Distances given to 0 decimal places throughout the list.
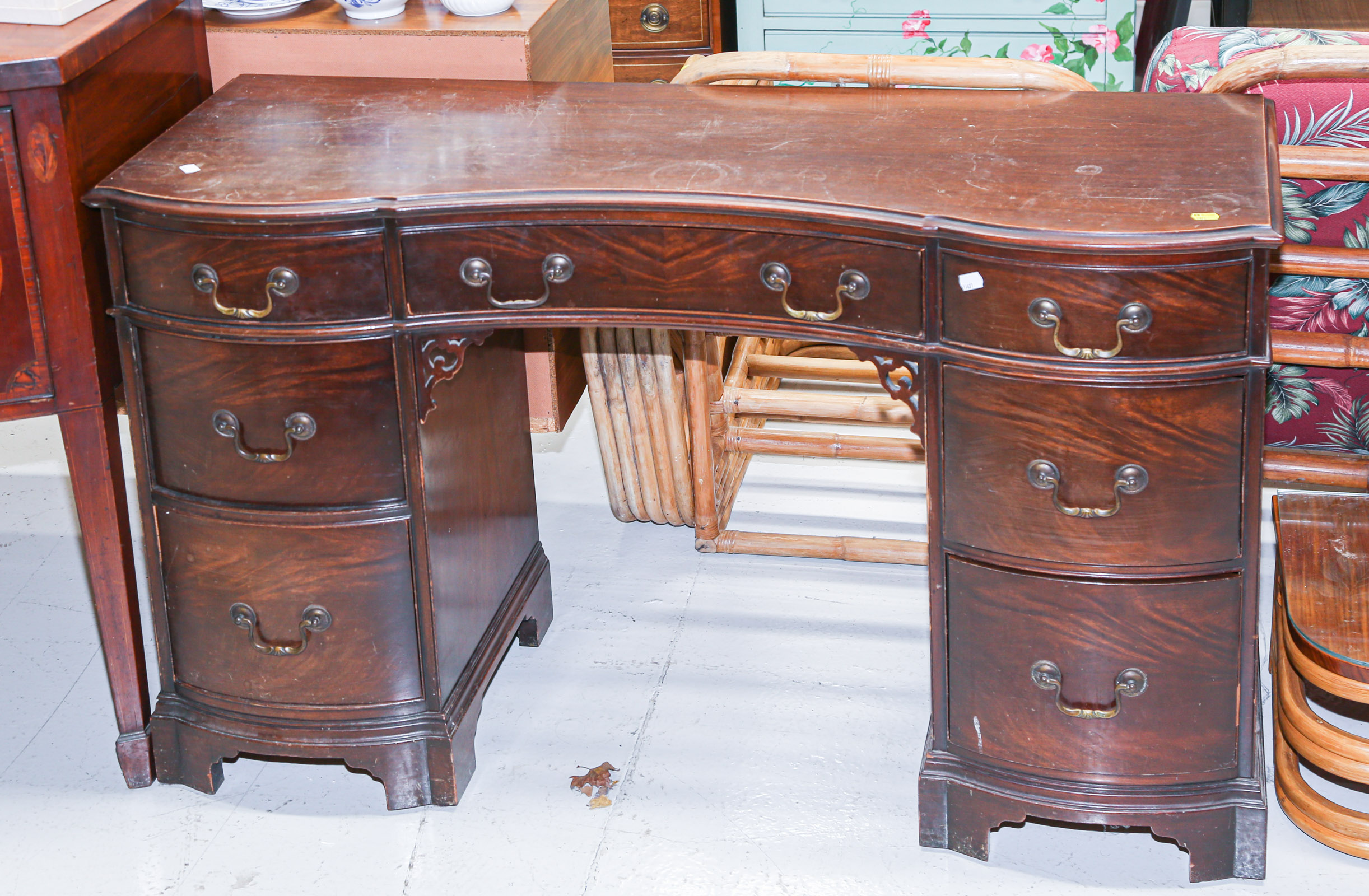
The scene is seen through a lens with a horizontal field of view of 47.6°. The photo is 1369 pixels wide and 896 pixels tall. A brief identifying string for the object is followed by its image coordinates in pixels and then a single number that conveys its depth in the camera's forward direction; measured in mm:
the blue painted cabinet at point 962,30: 4027
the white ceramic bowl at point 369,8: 2691
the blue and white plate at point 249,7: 2721
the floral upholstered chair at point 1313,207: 2217
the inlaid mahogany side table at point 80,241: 1994
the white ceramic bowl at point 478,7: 2682
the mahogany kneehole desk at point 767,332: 1828
